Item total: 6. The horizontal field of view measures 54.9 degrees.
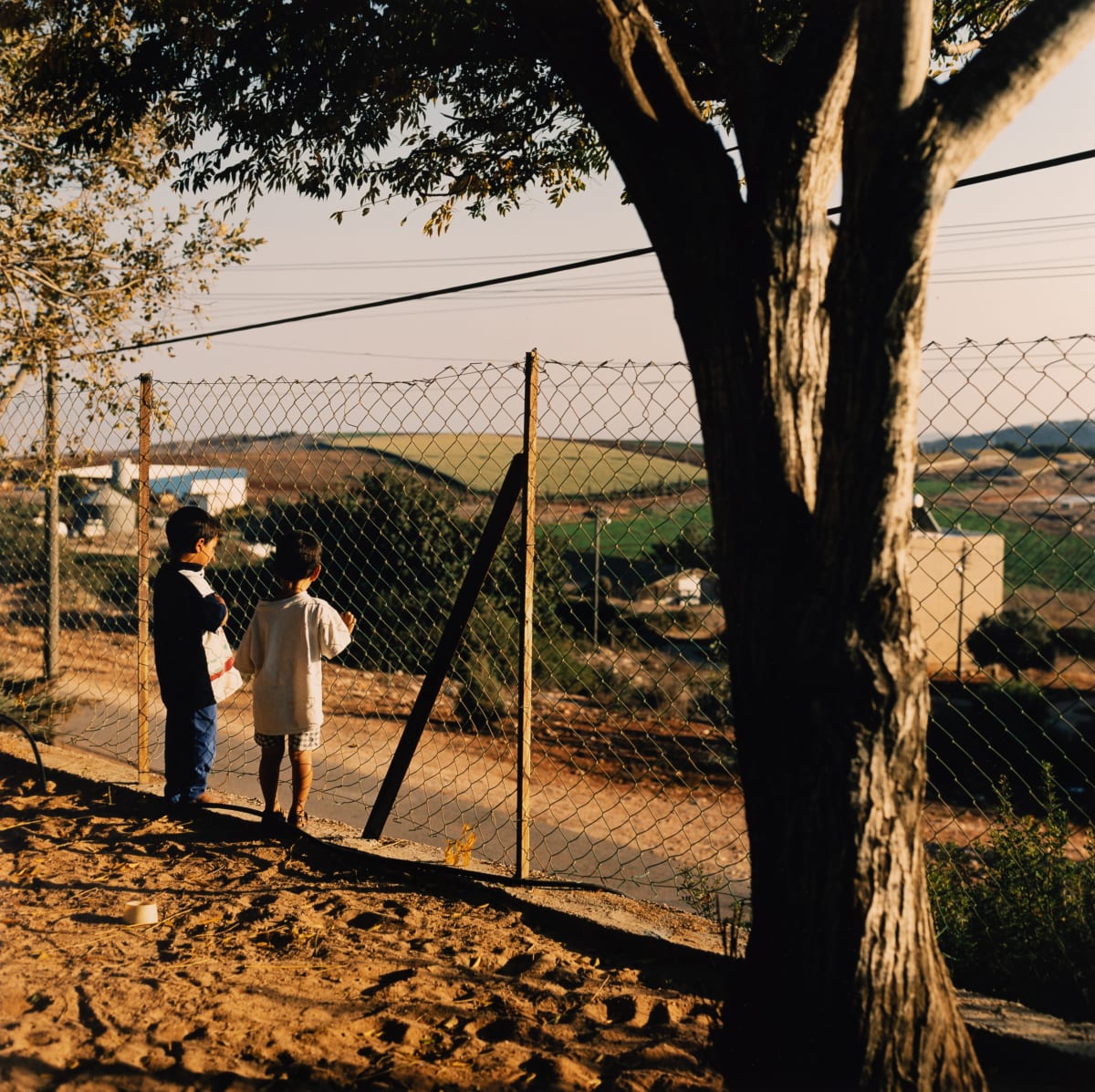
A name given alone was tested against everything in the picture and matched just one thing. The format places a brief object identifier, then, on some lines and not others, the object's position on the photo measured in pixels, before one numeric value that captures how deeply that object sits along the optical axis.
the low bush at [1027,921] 3.06
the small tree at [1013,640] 18.16
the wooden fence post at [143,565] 5.12
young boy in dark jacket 4.72
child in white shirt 4.30
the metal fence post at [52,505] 7.82
